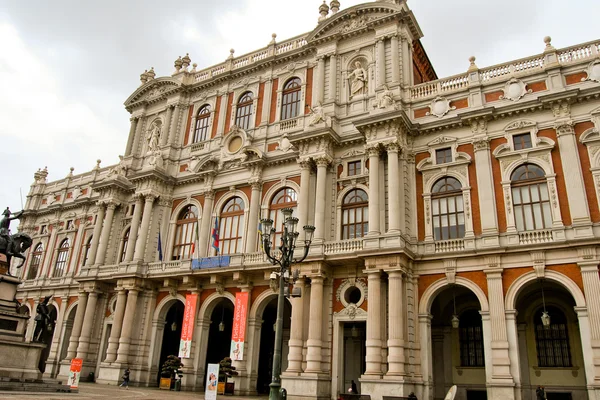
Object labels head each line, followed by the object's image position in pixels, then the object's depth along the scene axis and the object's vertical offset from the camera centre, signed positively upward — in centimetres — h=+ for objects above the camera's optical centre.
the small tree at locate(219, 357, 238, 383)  2555 +37
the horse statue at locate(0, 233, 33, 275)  1909 +453
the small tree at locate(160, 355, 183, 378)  2750 +51
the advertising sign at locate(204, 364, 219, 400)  1672 -16
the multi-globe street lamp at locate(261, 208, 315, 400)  1401 +361
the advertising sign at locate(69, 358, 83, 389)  1914 -11
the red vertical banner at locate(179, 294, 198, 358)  2878 +284
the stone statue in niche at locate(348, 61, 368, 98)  2969 +1739
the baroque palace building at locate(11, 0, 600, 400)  2208 +837
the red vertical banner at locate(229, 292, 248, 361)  2684 +274
